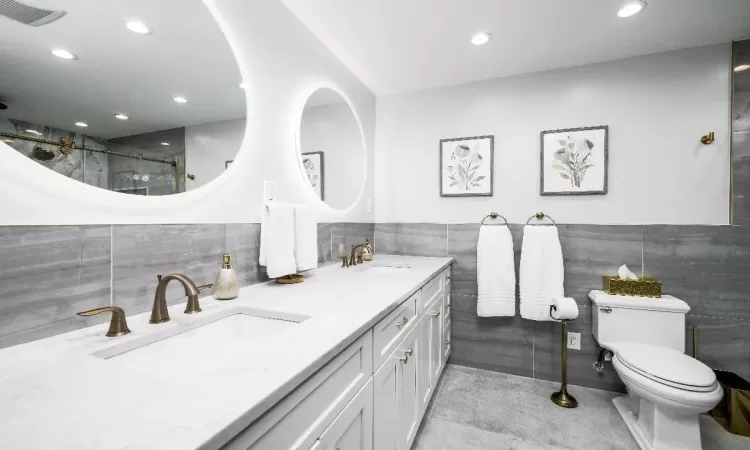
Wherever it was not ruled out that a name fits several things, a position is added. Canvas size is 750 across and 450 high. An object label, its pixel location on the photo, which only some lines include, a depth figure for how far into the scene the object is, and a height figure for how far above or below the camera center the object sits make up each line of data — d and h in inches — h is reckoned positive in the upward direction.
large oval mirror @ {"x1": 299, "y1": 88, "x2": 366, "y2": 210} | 69.5 +19.6
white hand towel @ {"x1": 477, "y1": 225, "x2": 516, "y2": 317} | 88.7 -15.2
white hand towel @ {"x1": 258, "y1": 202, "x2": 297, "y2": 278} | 51.3 -3.1
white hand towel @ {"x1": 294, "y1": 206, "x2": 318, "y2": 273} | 56.5 -2.7
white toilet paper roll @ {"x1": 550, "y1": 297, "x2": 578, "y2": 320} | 75.4 -21.5
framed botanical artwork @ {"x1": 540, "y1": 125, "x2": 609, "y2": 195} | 83.6 +17.7
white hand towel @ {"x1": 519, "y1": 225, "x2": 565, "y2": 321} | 83.6 -13.2
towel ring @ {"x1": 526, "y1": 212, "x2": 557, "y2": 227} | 88.2 +1.9
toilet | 55.0 -28.8
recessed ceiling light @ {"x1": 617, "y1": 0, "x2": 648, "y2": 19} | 62.2 +45.6
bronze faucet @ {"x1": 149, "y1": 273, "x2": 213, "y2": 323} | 34.1 -8.7
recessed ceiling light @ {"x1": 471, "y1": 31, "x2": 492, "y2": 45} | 73.1 +46.0
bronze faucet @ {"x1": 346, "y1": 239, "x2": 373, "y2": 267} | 80.9 -8.2
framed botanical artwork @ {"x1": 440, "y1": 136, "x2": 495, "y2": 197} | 94.8 +18.5
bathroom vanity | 16.7 -11.3
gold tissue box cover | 75.4 -16.3
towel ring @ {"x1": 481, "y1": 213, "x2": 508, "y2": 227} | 93.0 +2.1
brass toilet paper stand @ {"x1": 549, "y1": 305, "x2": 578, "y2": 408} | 76.6 -44.6
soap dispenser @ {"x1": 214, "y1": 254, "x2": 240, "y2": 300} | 42.9 -8.6
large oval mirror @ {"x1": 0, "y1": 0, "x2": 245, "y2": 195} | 27.9 +15.5
